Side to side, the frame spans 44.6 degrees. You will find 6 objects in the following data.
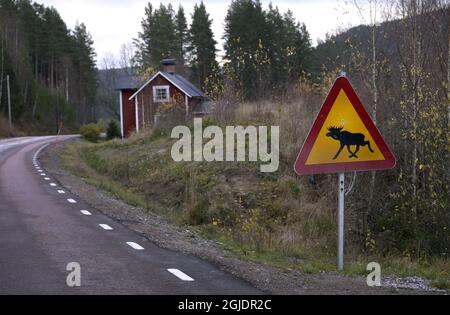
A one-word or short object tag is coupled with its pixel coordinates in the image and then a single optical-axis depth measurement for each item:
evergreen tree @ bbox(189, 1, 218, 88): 72.06
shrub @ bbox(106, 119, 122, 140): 53.62
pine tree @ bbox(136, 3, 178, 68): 78.88
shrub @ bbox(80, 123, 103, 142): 55.91
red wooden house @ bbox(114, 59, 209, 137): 40.75
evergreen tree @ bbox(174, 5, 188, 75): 77.06
